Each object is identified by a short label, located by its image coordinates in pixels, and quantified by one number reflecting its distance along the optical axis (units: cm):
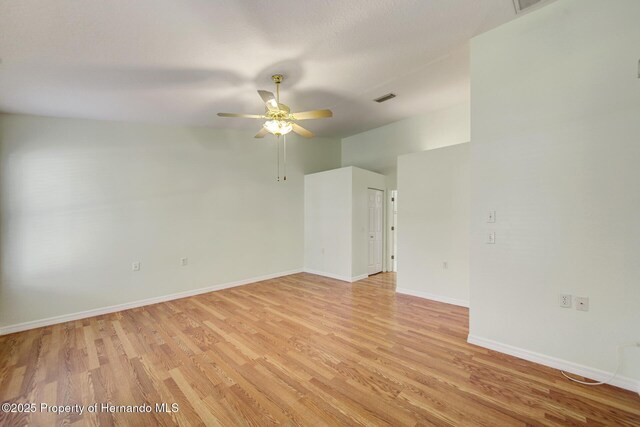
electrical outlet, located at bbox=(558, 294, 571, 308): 209
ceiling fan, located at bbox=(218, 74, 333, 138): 271
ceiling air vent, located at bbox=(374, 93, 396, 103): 380
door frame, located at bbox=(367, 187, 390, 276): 575
